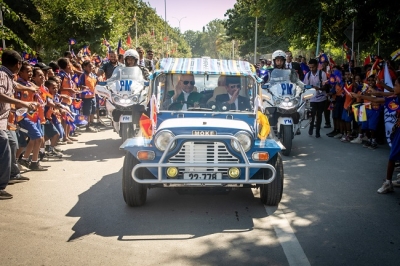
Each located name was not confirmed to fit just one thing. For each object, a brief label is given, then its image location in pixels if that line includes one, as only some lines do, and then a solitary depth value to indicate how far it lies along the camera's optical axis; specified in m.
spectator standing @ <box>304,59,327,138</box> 11.95
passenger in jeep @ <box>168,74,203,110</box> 6.51
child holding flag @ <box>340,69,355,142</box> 11.44
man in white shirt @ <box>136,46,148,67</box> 14.71
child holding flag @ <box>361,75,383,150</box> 10.20
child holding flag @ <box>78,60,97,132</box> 12.71
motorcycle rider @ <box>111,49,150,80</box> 10.52
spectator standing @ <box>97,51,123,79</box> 12.54
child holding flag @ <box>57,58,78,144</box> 11.04
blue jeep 5.37
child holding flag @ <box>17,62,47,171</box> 7.69
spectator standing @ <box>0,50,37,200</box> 6.14
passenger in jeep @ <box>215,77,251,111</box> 6.50
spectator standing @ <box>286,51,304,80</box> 13.85
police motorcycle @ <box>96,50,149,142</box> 9.67
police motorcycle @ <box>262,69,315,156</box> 9.51
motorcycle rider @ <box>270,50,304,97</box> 10.38
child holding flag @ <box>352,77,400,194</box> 6.38
